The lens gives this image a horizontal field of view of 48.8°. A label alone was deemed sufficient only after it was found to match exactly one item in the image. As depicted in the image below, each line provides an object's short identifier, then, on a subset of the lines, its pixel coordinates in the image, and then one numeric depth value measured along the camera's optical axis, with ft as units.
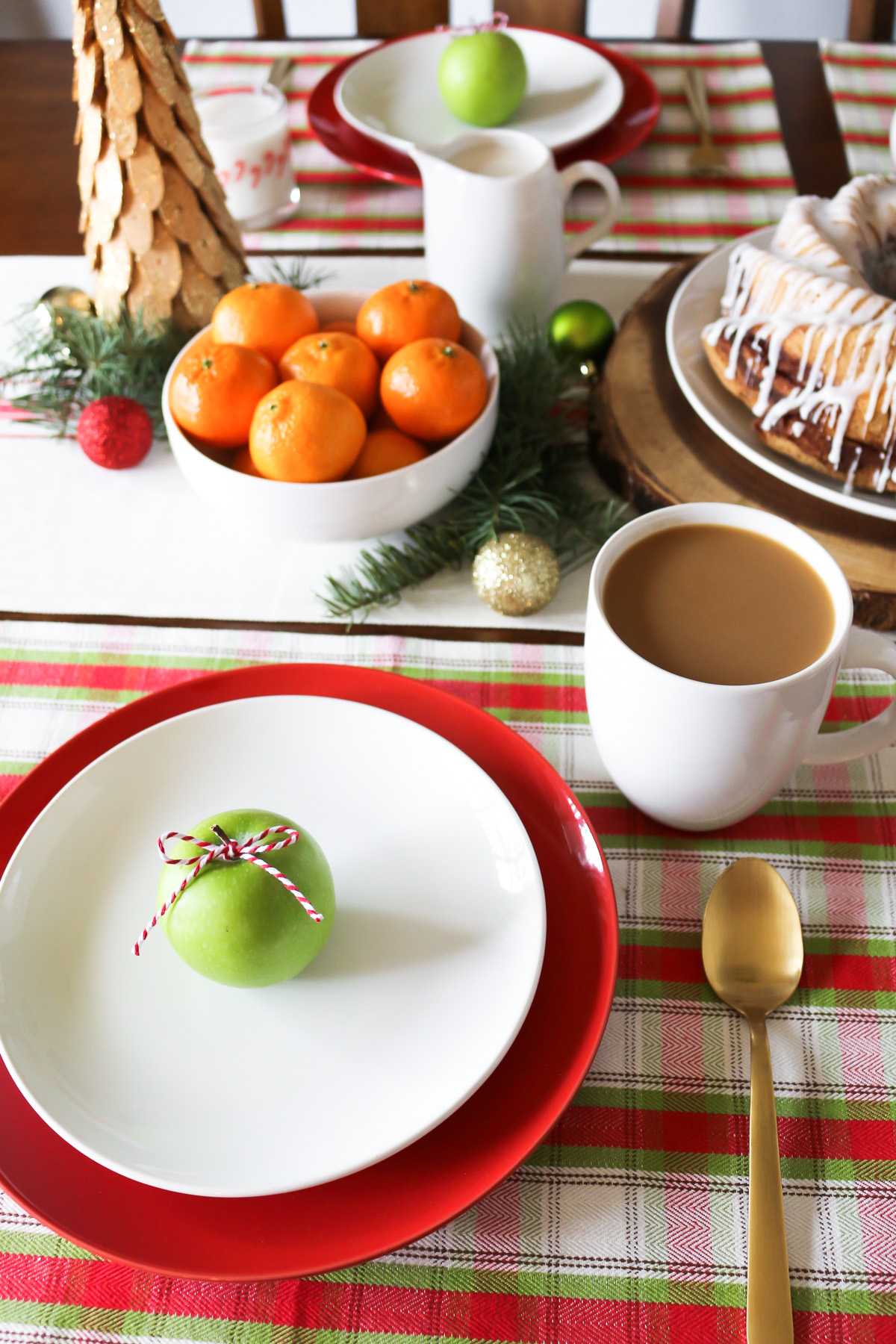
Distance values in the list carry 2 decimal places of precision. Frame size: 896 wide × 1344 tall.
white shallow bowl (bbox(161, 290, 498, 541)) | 2.35
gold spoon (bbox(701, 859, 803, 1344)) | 1.46
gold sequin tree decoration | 2.68
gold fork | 3.87
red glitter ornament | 2.81
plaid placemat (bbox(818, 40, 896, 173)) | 3.93
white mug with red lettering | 3.50
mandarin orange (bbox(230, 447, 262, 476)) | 2.47
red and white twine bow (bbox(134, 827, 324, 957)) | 1.57
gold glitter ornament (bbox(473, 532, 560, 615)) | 2.42
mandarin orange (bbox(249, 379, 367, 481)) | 2.30
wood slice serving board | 2.39
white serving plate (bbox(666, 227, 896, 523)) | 2.47
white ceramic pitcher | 2.80
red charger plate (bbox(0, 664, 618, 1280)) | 1.38
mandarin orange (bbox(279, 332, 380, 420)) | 2.45
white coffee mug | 1.69
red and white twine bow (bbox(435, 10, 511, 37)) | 3.78
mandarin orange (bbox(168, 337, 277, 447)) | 2.42
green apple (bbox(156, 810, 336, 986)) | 1.54
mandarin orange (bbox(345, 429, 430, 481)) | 2.45
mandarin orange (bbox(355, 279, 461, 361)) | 2.54
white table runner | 2.55
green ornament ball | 2.97
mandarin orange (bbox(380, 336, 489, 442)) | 2.40
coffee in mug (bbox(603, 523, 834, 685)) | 1.79
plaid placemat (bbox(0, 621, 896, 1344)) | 1.47
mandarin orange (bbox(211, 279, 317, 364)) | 2.56
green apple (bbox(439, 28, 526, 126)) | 3.62
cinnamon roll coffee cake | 2.46
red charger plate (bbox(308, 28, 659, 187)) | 3.75
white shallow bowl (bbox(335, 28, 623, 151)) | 3.80
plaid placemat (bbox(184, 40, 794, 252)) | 3.68
